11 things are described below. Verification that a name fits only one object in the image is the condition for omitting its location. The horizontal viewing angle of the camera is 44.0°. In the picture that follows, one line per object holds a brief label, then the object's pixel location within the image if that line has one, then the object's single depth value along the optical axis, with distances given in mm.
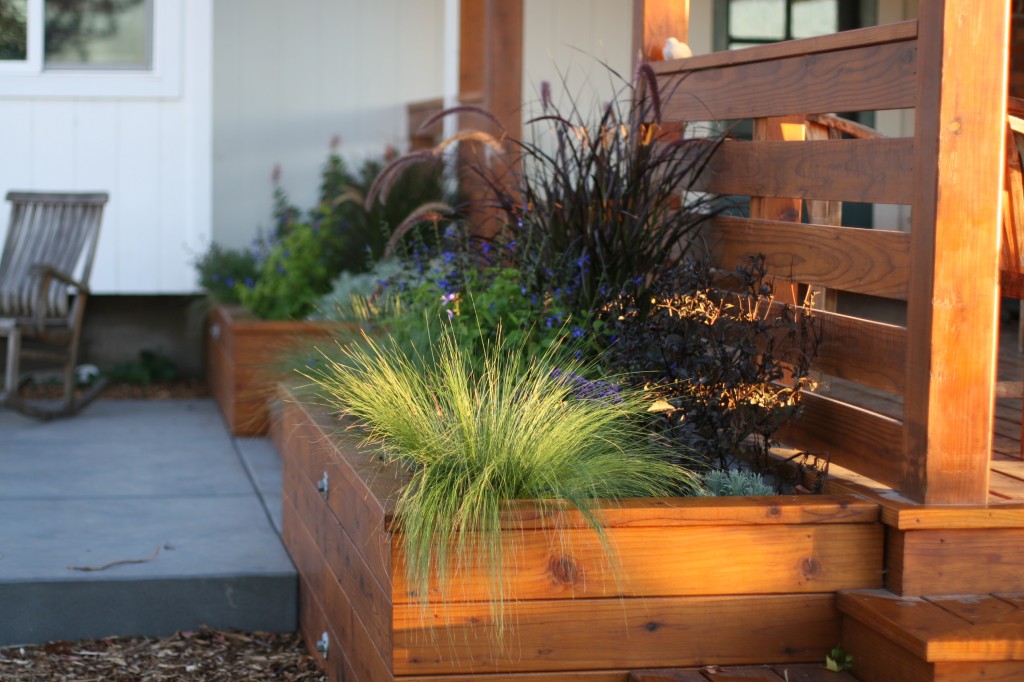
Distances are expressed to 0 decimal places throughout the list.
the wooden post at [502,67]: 5508
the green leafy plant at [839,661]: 2430
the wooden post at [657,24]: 3561
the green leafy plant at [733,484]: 2604
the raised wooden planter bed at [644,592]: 2352
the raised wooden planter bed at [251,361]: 5289
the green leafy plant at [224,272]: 6363
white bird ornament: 3486
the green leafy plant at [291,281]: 5688
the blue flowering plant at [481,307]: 3117
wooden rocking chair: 5688
